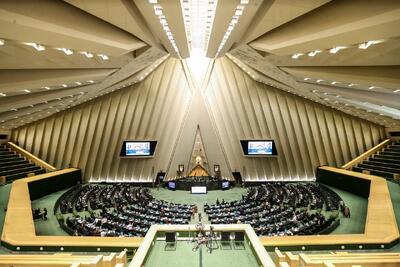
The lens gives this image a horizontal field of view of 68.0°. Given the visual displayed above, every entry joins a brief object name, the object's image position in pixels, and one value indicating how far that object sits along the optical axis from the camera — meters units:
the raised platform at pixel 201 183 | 30.17
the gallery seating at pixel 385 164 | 24.23
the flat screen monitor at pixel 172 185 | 30.52
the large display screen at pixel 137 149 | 29.53
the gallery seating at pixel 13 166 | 25.09
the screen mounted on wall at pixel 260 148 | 29.61
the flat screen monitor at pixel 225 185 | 30.55
